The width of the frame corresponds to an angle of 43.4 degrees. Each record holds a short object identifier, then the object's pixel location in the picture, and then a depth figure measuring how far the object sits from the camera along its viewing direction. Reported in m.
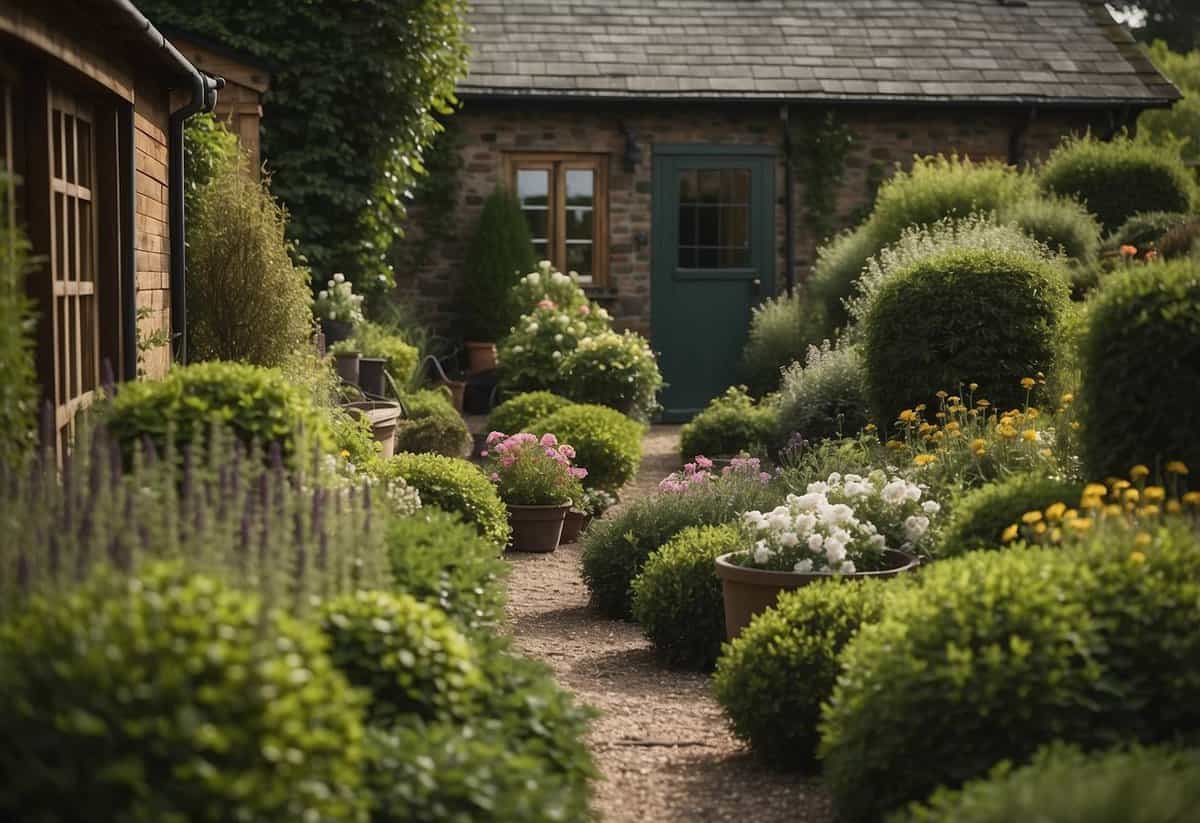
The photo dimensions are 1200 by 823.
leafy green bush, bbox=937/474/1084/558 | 5.00
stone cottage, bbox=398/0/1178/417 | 15.63
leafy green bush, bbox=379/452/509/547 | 7.86
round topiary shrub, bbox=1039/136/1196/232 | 13.84
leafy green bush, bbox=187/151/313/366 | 8.64
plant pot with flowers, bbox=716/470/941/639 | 5.76
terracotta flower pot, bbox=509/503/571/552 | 9.07
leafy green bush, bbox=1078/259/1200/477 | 4.74
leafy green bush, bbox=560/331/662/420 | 12.67
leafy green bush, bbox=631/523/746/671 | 6.37
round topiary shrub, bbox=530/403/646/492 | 10.14
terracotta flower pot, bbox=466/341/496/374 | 15.29
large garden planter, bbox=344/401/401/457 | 9.25
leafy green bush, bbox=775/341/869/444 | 10.70
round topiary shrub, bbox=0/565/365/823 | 2.72
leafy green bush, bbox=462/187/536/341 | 15.28
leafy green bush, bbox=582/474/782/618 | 7.33
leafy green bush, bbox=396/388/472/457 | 11.09
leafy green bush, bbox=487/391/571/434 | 11.23
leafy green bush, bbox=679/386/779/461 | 11.89
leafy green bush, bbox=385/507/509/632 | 4.33
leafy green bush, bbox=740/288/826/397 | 14.01
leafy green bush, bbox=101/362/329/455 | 4.66
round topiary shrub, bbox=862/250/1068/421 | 8.68
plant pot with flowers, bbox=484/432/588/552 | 9.10
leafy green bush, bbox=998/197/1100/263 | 12.26
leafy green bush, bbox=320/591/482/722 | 3.67
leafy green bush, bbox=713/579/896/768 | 4.85
